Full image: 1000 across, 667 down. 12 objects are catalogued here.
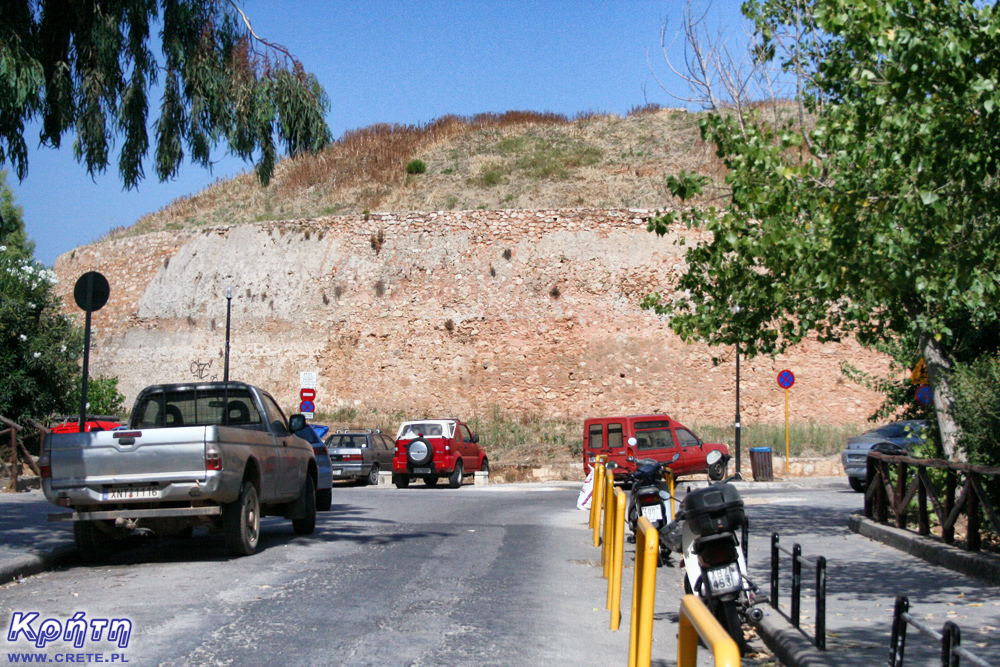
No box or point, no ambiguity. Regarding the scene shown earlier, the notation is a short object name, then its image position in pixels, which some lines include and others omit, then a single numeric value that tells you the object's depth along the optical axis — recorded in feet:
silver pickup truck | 31.96
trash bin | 89.35
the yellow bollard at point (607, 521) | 30.68
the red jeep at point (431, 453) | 82.17
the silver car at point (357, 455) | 87.92
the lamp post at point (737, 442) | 48.59
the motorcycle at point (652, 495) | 33.86
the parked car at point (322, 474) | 54.90
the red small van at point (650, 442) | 79.46
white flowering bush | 75.25
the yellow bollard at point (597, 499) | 41.14
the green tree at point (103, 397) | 109.40
